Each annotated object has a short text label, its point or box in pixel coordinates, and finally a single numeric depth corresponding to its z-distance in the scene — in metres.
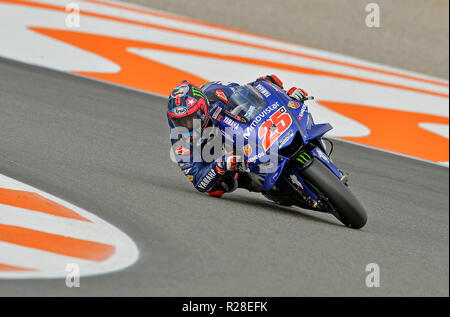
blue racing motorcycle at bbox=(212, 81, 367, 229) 13.79
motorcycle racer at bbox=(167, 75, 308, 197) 13.89
